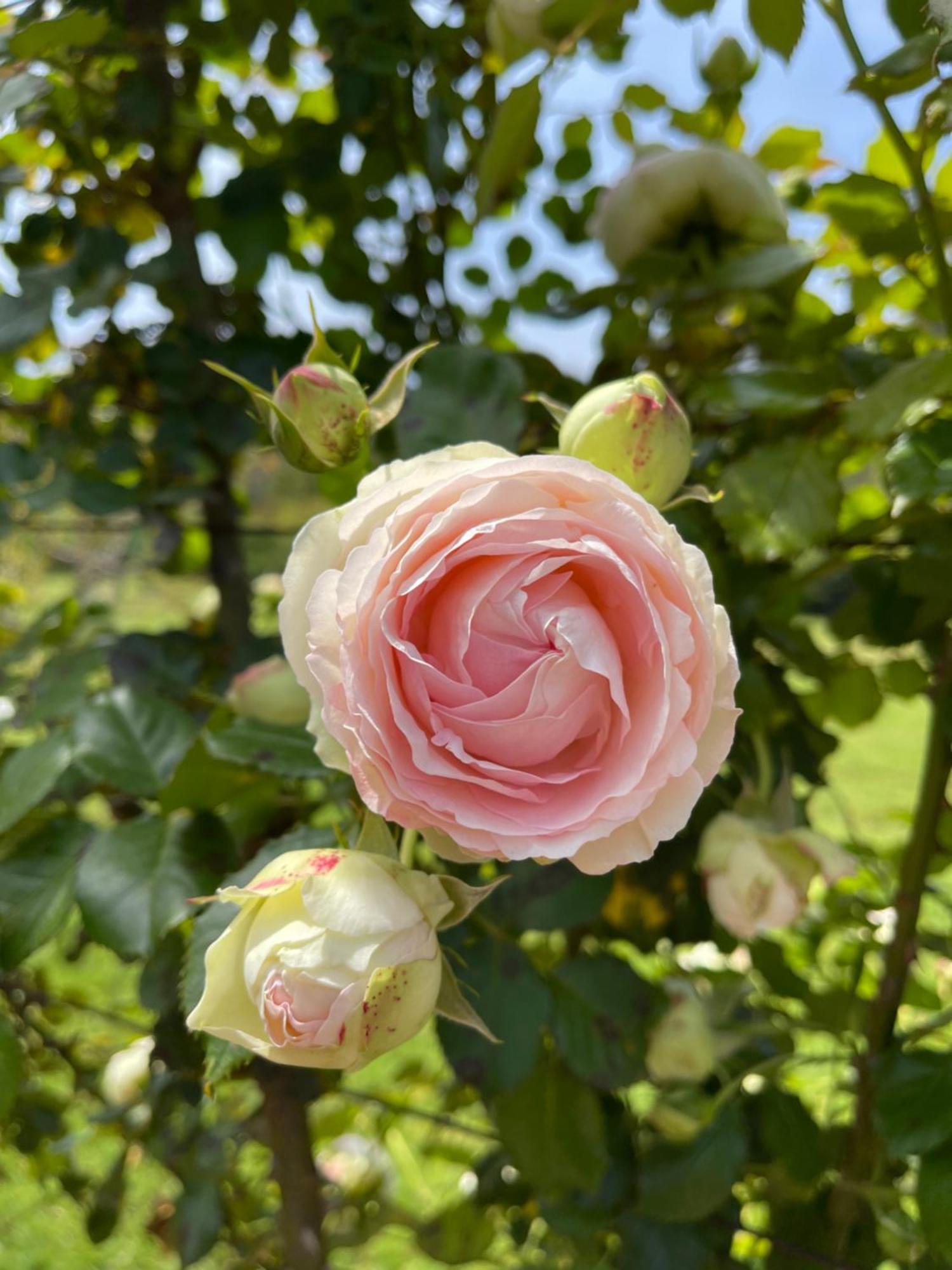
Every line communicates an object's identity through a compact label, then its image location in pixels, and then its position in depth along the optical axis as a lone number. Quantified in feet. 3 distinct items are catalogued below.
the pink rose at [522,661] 1.02
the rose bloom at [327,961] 1.05
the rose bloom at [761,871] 1.69
